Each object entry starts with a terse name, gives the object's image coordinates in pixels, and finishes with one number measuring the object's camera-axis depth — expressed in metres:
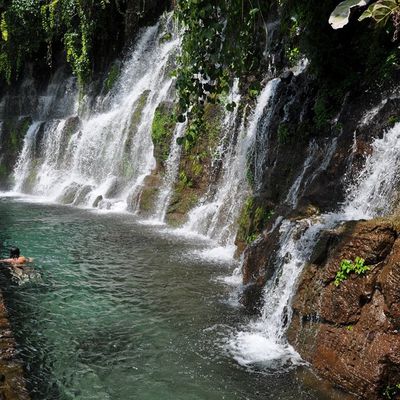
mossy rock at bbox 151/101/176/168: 15.98
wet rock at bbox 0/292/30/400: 4.73
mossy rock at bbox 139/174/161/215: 15.66
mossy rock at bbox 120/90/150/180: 18.70
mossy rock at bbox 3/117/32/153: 25.17
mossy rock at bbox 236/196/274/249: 9.87
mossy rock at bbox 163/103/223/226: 14.37
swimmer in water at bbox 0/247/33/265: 9.73
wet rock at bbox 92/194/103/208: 17.78
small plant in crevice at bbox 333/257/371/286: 5.81
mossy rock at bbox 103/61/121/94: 23.30
